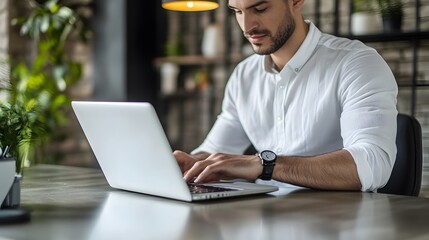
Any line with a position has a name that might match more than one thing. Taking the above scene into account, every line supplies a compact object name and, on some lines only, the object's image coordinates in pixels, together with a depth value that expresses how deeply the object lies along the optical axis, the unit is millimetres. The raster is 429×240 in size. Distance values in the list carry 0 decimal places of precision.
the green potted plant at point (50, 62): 4062
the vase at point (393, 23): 3578
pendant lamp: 1945
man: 1616
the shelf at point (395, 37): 3541
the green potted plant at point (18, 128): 1287
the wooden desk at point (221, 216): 1070
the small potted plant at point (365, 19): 3678
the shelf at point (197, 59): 4242
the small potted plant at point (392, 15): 3570
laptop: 1343
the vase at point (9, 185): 1260
